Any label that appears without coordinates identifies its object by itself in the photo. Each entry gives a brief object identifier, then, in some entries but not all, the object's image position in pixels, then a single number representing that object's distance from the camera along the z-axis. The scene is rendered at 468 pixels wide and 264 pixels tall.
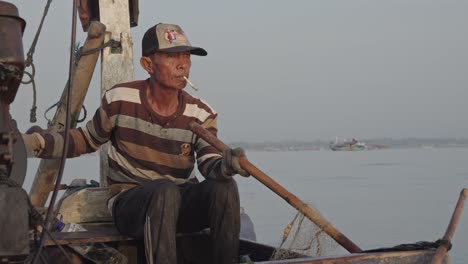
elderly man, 3.06
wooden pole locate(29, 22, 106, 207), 4.74
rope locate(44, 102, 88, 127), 4.87
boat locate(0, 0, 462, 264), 1.94
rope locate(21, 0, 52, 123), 3.21
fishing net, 3.10
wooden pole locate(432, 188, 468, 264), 2.55
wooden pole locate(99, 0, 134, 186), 4.70
